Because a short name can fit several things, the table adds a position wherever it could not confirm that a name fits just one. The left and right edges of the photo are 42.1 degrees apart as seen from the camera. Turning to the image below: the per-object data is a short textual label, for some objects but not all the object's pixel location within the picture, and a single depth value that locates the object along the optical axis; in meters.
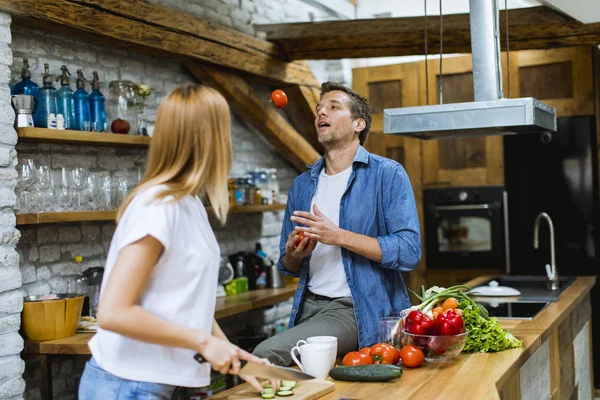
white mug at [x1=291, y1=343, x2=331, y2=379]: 2.67
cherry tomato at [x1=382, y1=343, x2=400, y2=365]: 2.85
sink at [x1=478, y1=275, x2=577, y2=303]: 4.60
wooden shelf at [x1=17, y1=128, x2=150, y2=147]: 4.12
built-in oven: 6.89
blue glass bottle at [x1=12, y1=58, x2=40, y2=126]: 4.21
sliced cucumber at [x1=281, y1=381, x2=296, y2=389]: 2.43
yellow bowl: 4.06
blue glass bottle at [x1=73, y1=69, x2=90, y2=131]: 4.56
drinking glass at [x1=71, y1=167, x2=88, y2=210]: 4.58
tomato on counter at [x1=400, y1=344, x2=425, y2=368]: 2.81
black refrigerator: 6.39
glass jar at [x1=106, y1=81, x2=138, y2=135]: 4.99
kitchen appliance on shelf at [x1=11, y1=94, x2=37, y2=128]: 4.08
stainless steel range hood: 3.49
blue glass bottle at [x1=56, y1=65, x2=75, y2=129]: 4.45
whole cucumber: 2.62
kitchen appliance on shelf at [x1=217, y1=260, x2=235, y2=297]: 6.02
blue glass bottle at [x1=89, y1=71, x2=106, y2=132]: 4.67
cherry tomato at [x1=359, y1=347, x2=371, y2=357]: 2.85
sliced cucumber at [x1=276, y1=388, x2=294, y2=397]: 2.37
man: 3.26
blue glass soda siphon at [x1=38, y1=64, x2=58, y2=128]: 4.32
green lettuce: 3.04
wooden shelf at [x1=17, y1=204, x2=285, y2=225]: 4.07
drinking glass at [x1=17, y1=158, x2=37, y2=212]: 4.23
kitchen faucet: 5.12
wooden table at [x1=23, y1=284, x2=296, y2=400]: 3.97
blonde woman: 1.89
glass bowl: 2.83
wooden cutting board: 2.39
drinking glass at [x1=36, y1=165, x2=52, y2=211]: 4.34
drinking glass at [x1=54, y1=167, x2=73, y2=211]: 4.46
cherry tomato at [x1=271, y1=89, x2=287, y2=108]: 4.23
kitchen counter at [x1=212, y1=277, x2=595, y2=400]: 2.52
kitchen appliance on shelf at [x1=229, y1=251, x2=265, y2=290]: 6.29
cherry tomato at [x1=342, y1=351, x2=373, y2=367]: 2.80
